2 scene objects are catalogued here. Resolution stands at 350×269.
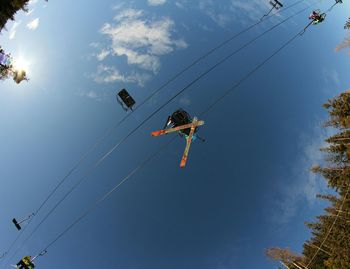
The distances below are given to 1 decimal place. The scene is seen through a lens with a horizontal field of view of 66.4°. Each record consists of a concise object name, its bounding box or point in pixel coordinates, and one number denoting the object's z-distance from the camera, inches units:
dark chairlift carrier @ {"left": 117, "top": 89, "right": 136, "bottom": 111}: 731.7
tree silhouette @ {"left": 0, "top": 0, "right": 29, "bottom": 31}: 647.1
